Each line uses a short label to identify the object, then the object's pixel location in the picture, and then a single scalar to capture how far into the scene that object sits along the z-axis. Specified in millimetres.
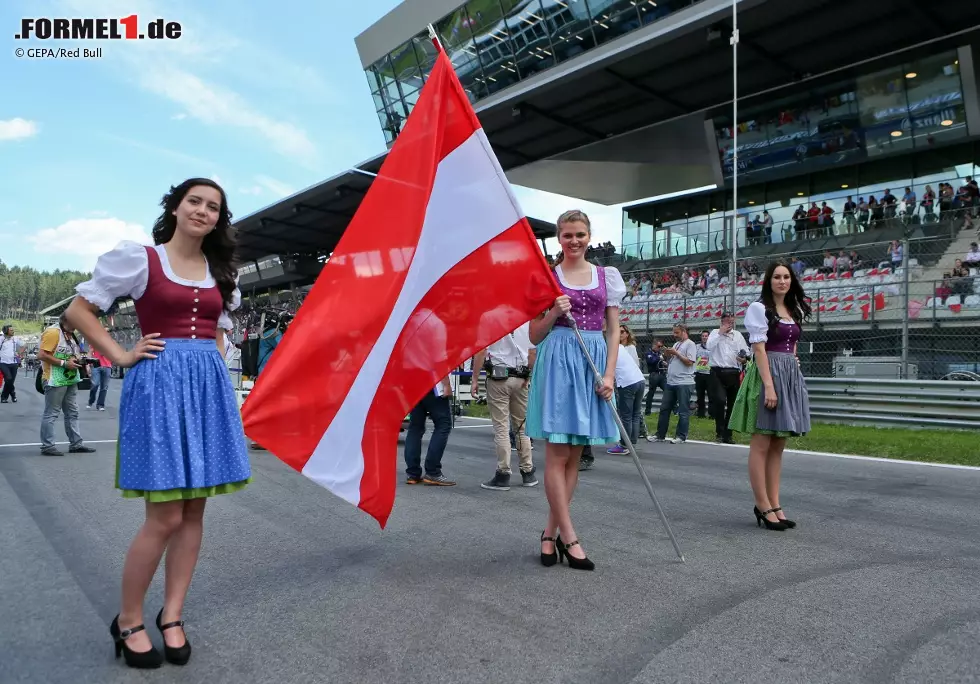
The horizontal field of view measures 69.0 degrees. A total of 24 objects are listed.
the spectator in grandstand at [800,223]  21750
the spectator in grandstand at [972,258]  13250
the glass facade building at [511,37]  22438
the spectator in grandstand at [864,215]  18939
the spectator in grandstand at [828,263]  15533
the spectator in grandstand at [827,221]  20406
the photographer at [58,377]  8461
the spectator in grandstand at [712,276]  17281
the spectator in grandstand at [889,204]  18588
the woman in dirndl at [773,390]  5016
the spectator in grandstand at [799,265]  15498
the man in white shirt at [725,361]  11258
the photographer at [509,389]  6914
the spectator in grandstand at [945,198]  17609
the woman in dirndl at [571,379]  3984
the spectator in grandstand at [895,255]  13641
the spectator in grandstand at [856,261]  14695
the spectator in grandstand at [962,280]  12898
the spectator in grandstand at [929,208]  17625
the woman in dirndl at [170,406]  2715
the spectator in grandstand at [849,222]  19375
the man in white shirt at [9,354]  16412
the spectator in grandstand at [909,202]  18562
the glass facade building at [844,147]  21234
